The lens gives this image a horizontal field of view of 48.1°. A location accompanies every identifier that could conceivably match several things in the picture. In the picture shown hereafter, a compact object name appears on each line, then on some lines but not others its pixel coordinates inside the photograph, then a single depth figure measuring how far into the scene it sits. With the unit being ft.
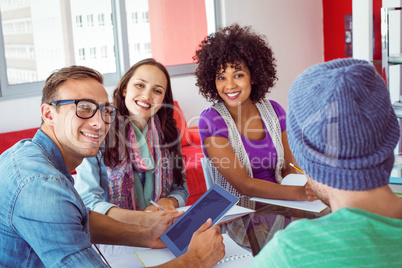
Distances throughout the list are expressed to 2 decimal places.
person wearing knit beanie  2.56
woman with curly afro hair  7.07
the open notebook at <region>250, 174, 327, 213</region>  5.56
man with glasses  3.63
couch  11.80
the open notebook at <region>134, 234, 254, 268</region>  4.41
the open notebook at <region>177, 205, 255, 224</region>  5.36
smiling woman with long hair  6.73
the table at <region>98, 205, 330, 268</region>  4.71
